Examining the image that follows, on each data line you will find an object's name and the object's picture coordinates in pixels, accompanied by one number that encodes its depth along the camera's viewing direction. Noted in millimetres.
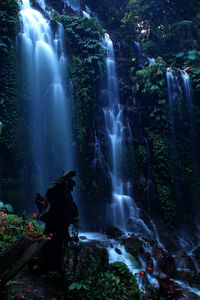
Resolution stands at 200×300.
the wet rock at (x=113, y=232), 8156
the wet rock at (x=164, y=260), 6690
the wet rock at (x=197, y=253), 7699
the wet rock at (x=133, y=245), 7036
